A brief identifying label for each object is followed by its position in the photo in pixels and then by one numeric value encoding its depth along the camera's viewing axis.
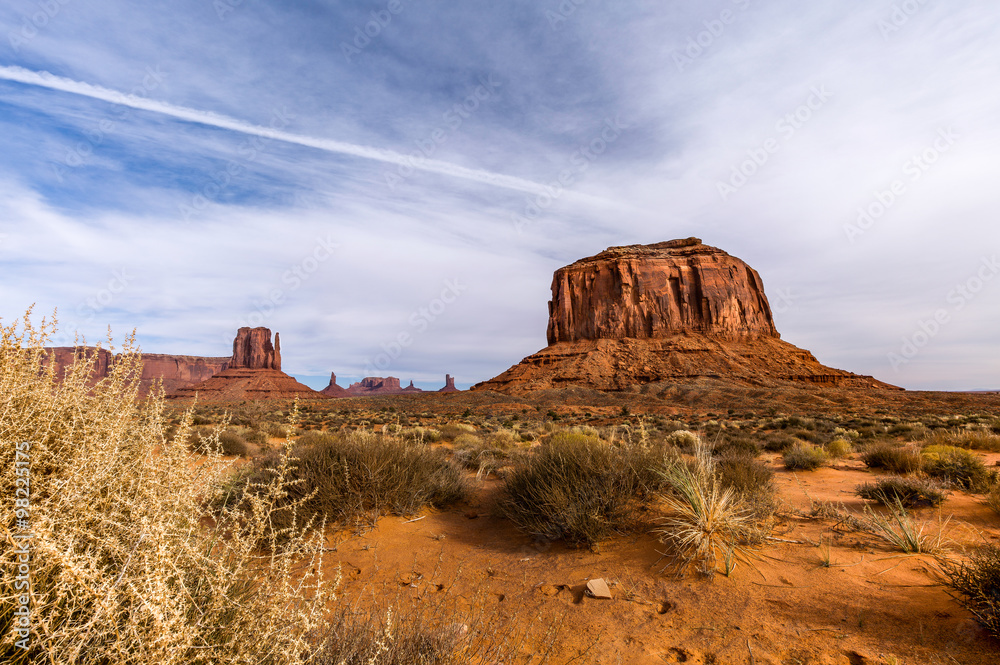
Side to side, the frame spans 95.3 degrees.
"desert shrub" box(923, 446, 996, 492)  6.16
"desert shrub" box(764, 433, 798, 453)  11.89
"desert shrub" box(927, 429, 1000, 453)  10.12
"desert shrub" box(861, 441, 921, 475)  7.62
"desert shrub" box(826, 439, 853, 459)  10.13
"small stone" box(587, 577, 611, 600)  3.74
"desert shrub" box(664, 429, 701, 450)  10.71
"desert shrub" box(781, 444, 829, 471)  8.62
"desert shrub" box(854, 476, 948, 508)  5.36
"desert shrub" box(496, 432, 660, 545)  4.81
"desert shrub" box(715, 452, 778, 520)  4.93
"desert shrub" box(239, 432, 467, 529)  5.32
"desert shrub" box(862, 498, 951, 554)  4.04
